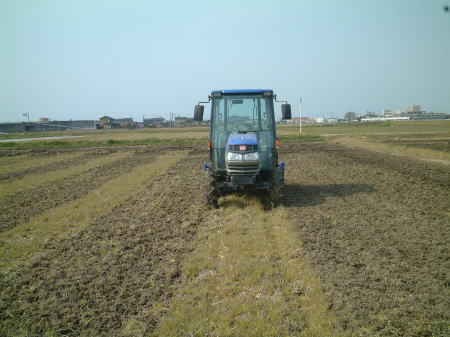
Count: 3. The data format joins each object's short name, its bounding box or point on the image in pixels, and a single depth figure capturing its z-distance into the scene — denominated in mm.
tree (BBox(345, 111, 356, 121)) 154325
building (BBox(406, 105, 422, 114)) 190325
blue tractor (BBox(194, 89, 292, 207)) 8680
